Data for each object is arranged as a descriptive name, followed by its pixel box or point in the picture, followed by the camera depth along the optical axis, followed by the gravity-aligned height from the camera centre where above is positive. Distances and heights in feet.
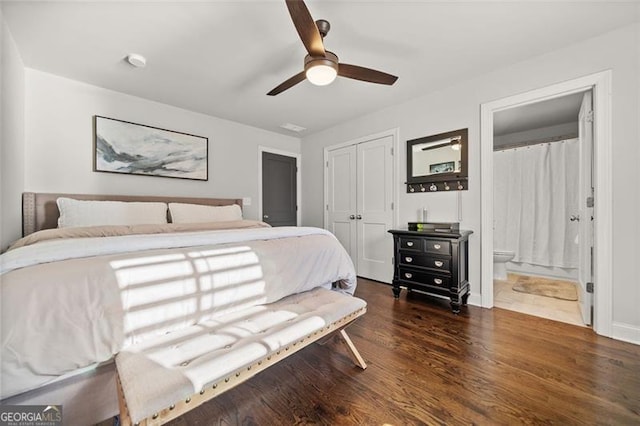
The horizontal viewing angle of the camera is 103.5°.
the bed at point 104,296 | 3.10 -1.32
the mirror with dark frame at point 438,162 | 9.11 +1.93
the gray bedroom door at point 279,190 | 13.99 +1.29
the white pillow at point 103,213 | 7.37 -0.04
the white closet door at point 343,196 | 12.78 +0.85
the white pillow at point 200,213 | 9.48 -0.04
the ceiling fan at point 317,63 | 4.64 +3.57
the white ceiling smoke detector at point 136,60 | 7.18 +4.41
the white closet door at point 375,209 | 11.34 +0.16
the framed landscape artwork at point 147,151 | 9.06 +2.45
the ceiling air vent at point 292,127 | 13.20 +4.56
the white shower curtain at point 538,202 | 11.71 +0.51
